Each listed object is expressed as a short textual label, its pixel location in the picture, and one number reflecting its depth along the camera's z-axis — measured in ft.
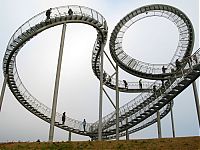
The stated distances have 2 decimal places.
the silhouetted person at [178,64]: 64.08
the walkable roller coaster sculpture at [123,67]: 56.29
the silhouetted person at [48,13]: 57.98
